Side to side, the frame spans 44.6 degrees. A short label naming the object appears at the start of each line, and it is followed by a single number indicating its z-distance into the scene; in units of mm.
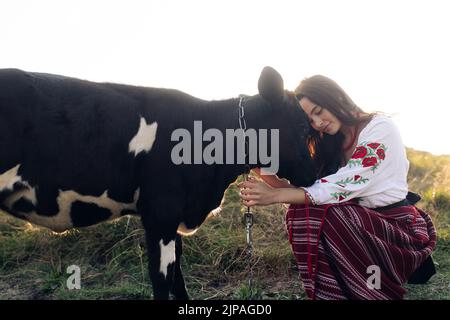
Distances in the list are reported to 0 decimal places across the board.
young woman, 4023
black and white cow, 3713
